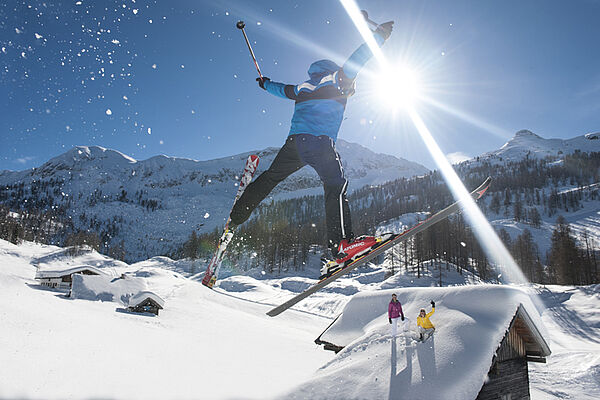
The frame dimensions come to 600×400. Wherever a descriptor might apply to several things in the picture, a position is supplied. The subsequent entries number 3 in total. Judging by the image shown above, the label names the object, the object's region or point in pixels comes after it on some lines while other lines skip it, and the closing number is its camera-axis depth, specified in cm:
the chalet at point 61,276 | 3897
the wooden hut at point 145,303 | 3231
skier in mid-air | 356
